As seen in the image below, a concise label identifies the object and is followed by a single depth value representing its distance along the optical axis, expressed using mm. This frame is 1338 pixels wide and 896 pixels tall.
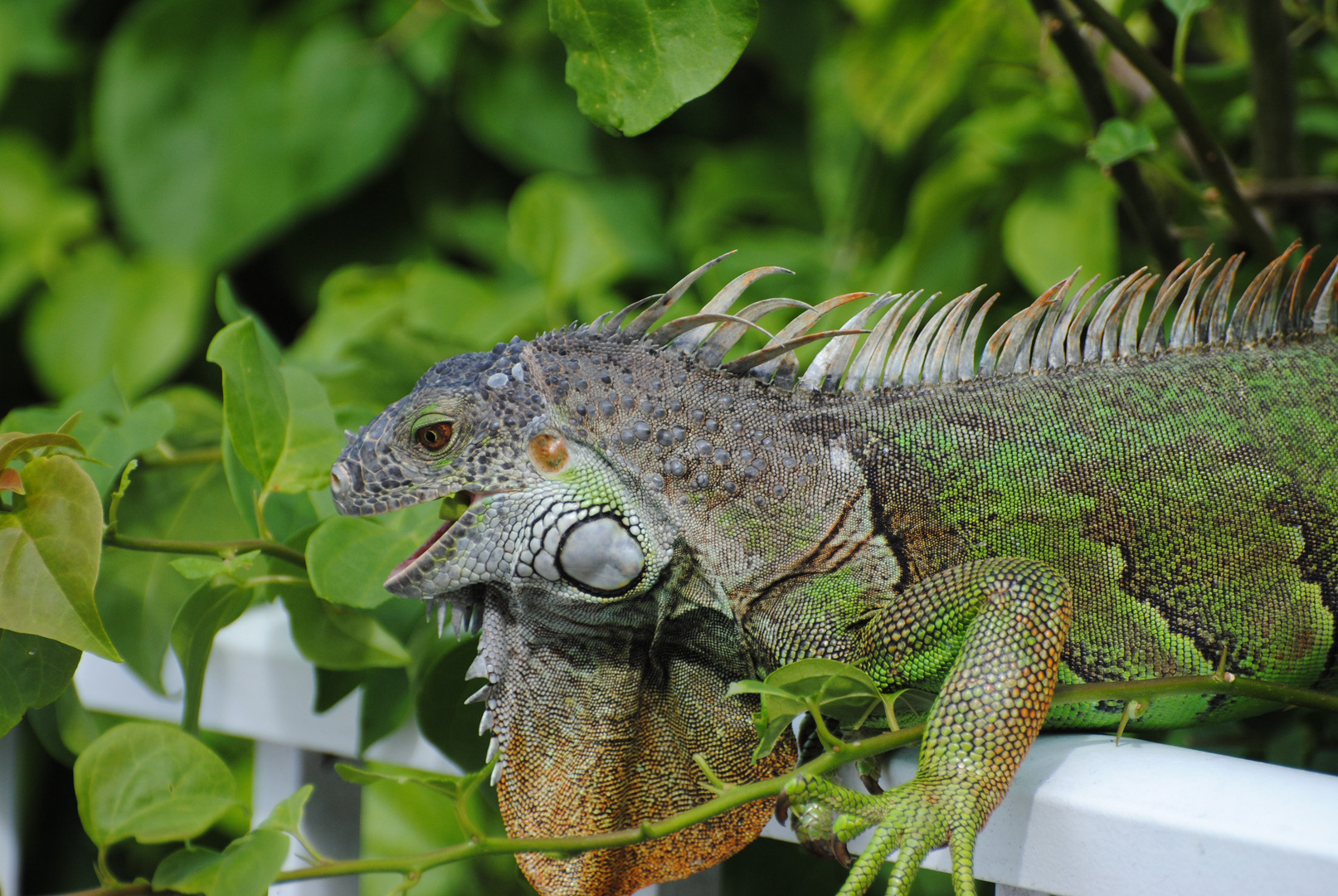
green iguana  2518
